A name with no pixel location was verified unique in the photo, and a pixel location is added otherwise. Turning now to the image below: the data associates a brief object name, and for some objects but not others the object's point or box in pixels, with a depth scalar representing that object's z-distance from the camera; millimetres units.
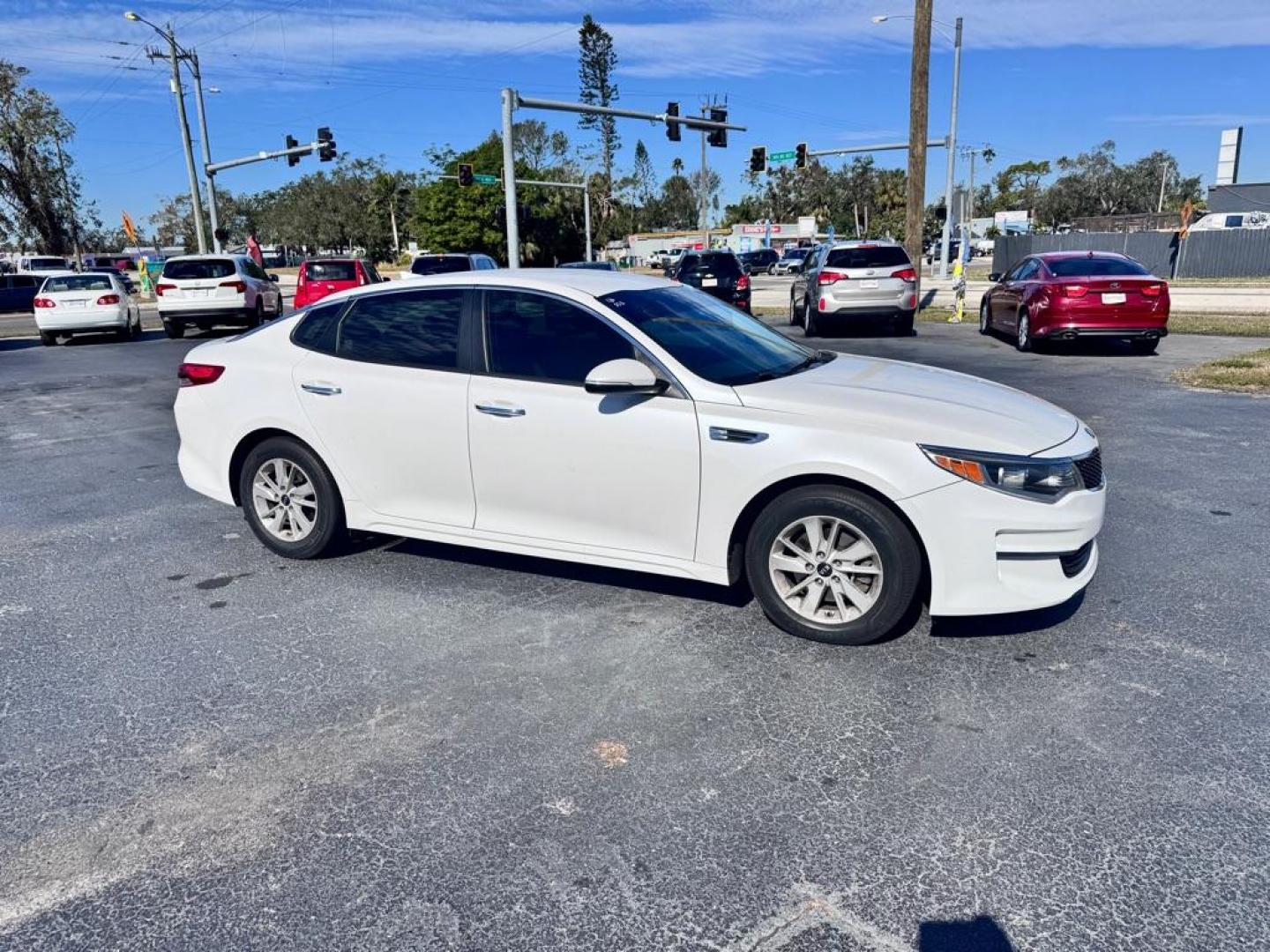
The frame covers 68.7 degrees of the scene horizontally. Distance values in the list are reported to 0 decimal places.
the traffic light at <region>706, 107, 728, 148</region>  29531
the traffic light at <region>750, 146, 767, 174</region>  33094
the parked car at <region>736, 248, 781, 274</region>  63969
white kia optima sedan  3887
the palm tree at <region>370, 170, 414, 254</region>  93312
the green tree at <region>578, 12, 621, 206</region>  72125
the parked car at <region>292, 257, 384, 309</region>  21672
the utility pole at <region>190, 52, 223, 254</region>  35406
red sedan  13422
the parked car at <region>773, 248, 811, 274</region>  61938
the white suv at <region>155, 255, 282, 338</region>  19734
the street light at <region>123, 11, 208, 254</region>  34094
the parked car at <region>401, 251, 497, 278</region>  21922
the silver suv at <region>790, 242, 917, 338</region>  16875
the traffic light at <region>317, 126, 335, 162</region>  32125
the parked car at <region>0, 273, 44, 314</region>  32812
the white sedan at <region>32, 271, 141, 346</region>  19844
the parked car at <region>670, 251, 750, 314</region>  21281
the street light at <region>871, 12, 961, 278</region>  31686
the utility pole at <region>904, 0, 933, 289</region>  22469
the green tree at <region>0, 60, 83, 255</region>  50531
